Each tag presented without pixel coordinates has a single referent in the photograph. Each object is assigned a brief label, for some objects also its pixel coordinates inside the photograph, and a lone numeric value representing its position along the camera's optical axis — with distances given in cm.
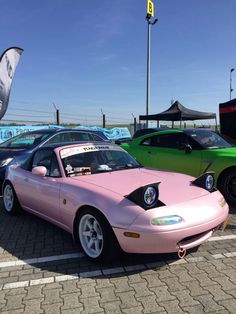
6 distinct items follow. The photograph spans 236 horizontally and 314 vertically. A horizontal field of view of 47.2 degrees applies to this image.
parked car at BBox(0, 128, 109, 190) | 638
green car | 517
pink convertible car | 279
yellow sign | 1424
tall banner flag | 822
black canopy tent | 1432
